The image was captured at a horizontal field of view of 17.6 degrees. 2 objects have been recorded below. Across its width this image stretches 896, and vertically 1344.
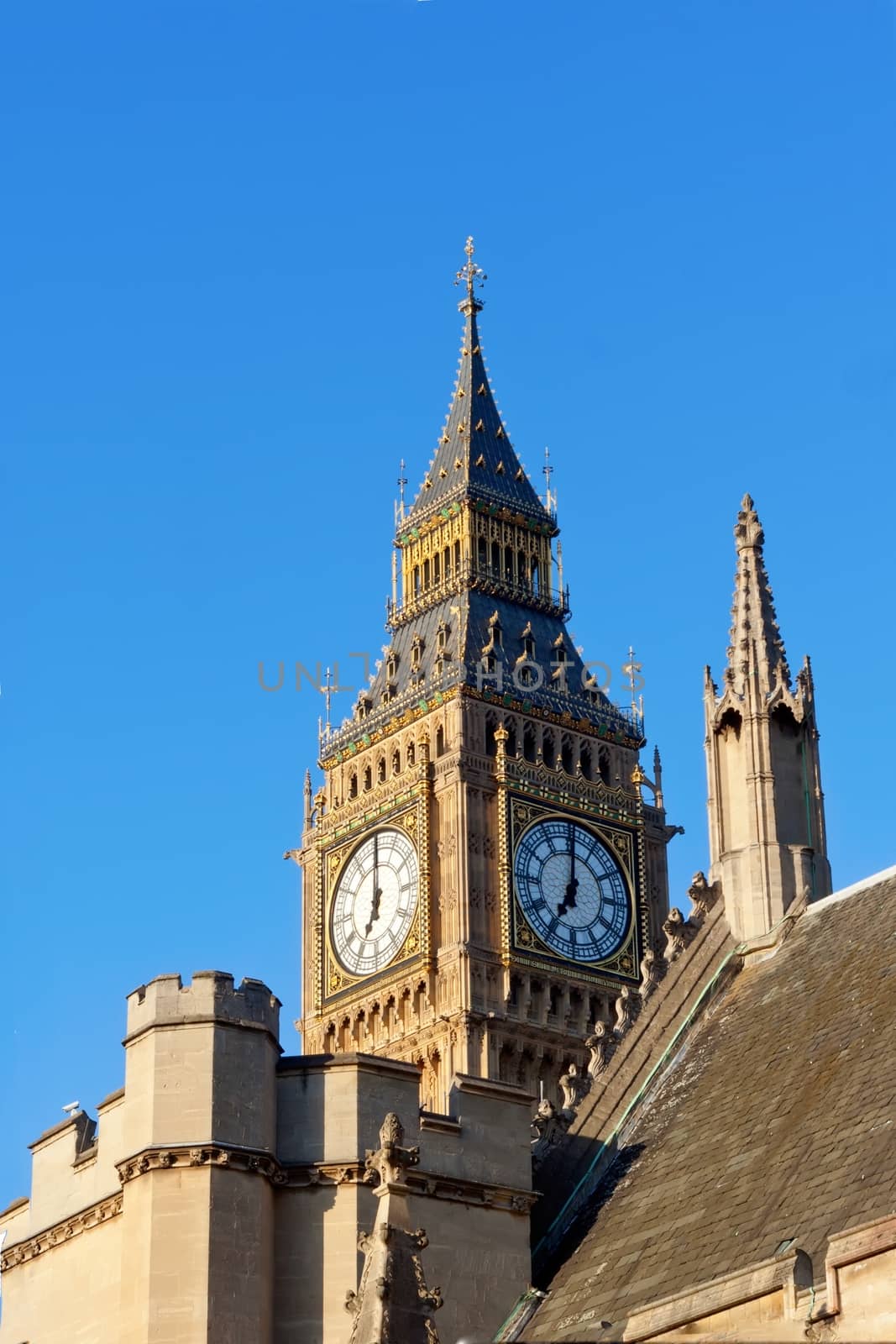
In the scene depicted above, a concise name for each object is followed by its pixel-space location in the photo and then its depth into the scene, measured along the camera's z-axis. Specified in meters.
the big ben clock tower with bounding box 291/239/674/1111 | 87.75
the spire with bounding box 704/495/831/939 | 42.38
